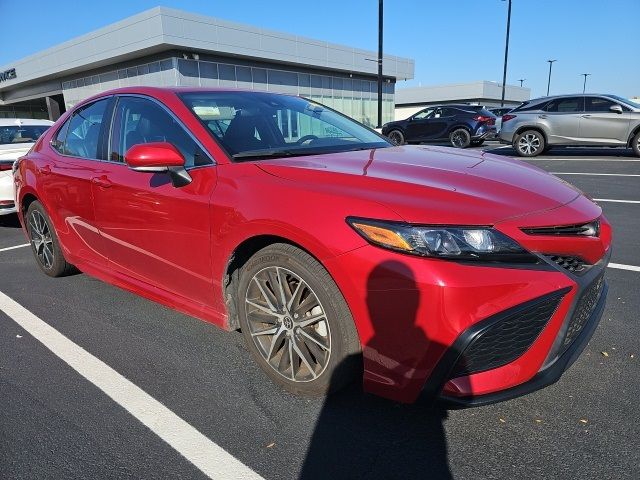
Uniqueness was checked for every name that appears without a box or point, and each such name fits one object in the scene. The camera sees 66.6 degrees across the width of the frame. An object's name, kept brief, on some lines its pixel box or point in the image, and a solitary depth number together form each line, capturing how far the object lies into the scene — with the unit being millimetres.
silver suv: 12125
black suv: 16922
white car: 6438
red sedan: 1884
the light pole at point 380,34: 17341
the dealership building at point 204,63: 20859
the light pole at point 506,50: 32641
